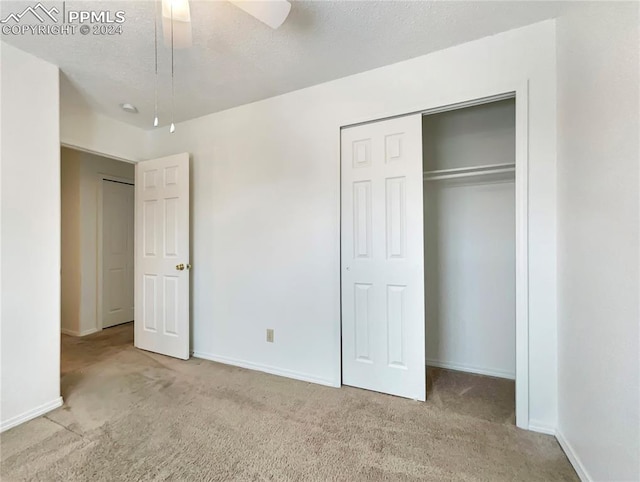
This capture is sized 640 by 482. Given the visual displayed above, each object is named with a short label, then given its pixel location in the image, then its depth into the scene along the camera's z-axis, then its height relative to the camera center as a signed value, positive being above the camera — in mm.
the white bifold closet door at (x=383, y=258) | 2172 -138
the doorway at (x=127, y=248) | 3027 -85
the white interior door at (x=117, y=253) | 4172 -167
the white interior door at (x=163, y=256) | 2994 -159
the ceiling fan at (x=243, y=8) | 1248 +1003
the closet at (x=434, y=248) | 2166 -69
